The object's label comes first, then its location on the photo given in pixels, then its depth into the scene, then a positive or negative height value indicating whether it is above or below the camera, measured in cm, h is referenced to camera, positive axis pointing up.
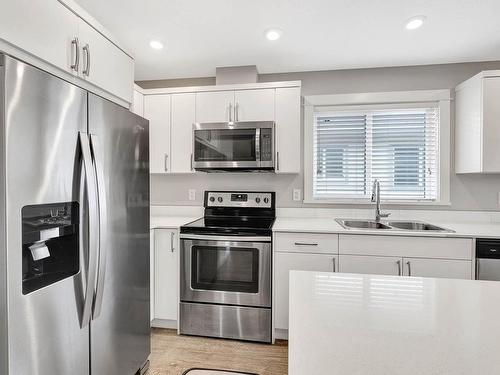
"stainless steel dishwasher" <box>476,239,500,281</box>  193 -51
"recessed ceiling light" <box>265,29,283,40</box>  205 +117
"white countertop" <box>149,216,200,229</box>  229 -32
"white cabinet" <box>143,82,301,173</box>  247 +68
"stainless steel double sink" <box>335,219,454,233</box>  245 -34
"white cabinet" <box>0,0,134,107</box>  111 +69
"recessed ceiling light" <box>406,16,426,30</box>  189 +117
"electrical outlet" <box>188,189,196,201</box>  294 -8
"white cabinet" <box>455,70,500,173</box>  217 +53
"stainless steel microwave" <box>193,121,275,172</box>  239 +36
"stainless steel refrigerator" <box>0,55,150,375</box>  91 -18
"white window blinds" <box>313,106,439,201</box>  266 +34
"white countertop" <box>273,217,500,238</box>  198 -33
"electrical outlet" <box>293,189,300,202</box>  278 -9
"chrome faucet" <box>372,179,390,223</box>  244 -10
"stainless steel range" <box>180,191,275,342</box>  215 -76
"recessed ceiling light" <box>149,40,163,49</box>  223 +118
